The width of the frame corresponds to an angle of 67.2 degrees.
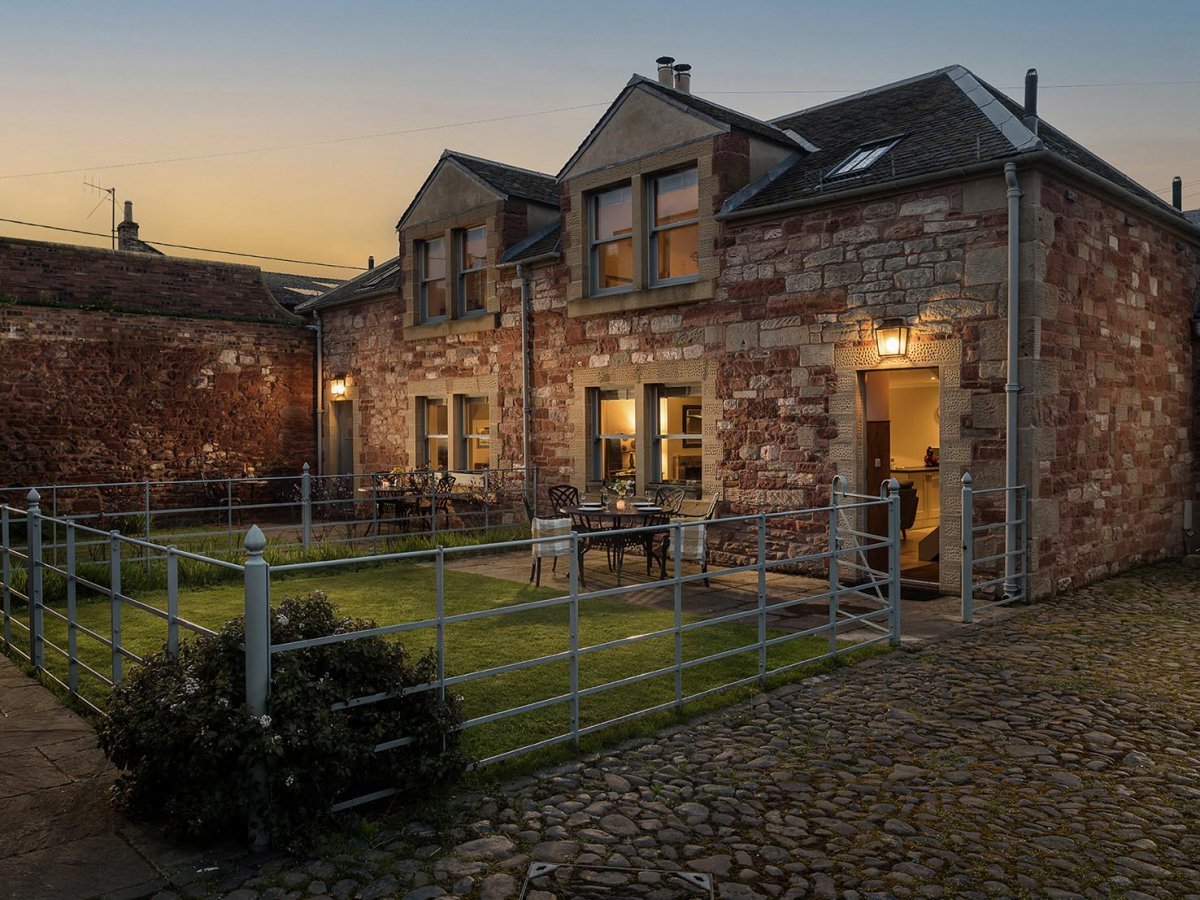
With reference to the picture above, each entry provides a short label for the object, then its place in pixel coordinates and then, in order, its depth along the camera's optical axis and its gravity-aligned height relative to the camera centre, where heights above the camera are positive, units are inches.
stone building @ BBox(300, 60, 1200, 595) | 363.6 +61.5
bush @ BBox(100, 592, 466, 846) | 146.1 -49.4
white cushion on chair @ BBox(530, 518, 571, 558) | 406.3 -40.1
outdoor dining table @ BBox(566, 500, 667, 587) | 396.1 -37.7
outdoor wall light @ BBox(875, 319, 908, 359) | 380.2 +42.6
